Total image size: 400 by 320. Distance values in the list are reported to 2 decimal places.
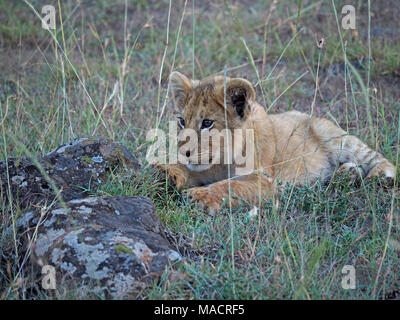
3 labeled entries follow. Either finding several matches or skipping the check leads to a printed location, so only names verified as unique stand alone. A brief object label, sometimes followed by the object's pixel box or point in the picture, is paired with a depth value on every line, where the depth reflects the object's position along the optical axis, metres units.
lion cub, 8.30
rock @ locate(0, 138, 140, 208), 7.20
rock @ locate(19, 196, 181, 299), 5.57
